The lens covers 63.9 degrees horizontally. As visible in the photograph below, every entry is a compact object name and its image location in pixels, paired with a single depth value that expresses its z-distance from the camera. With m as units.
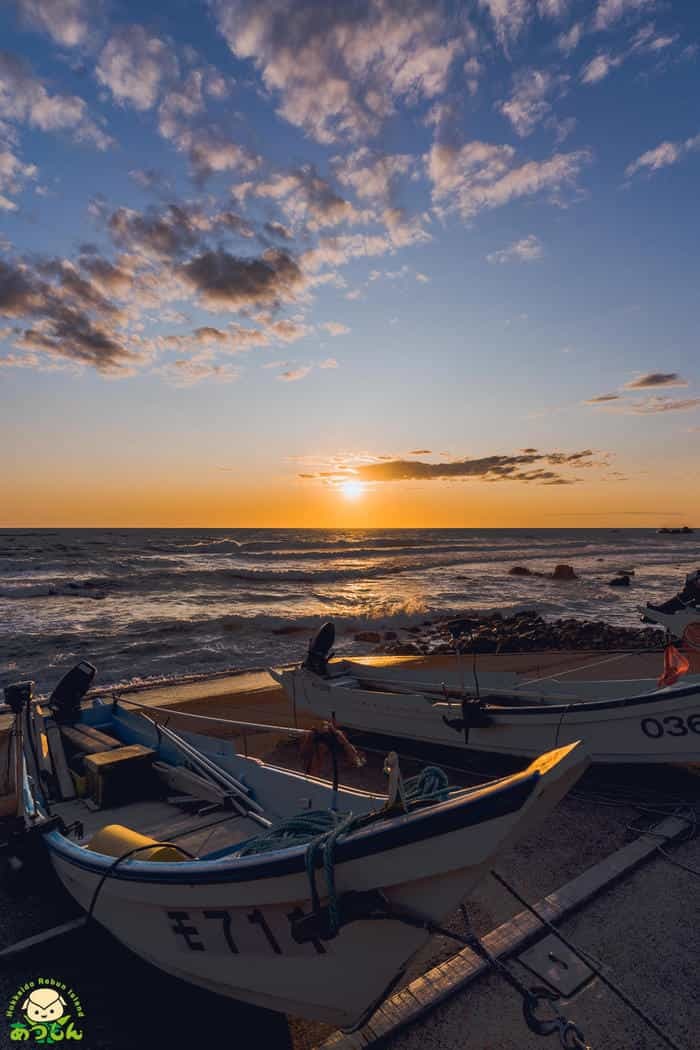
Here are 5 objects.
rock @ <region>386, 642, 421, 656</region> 24.59
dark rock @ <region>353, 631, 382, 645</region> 27.75
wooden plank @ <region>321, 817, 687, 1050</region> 4.35
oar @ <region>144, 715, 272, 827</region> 6.95
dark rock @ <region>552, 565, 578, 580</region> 56.34
